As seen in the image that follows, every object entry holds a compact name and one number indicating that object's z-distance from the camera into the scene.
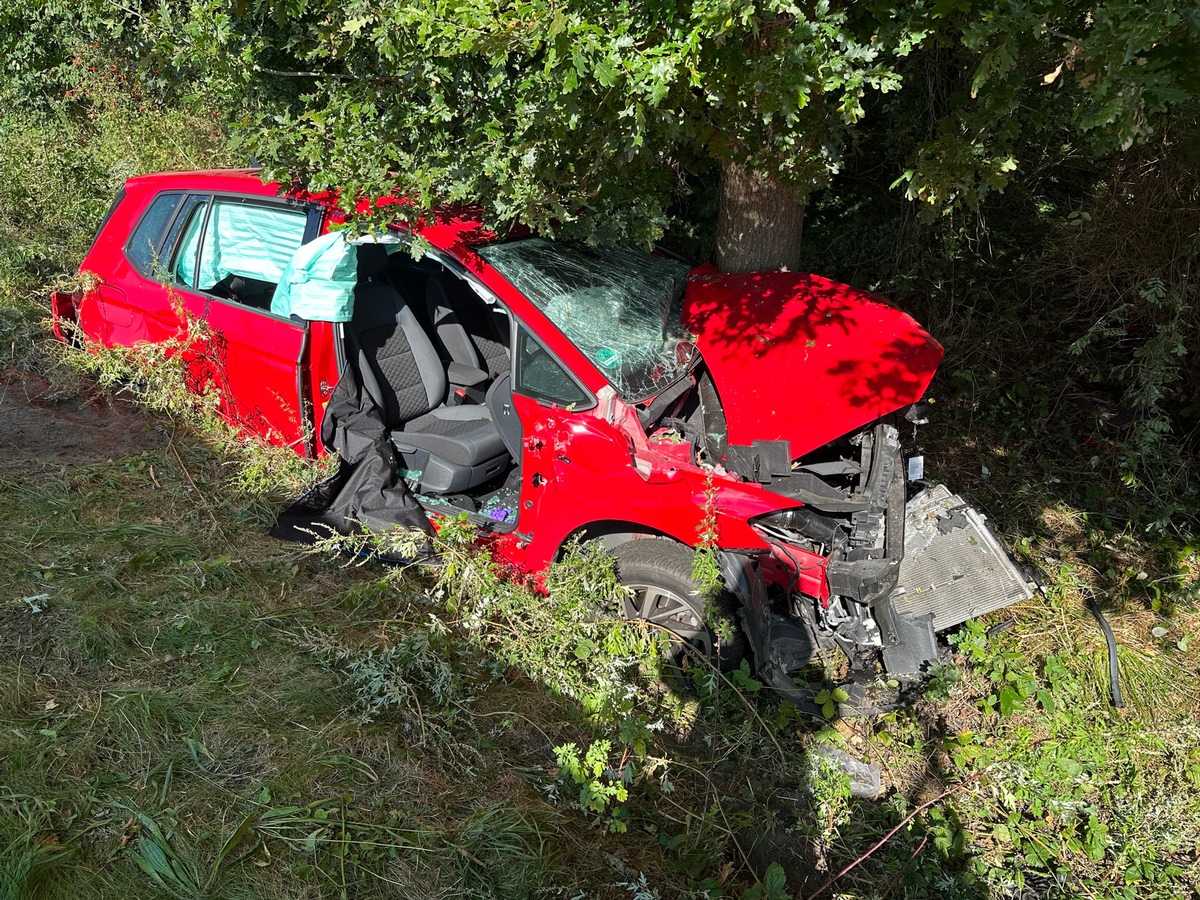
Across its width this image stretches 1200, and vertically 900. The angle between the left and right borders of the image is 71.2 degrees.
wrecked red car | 3.35
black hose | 3.86
